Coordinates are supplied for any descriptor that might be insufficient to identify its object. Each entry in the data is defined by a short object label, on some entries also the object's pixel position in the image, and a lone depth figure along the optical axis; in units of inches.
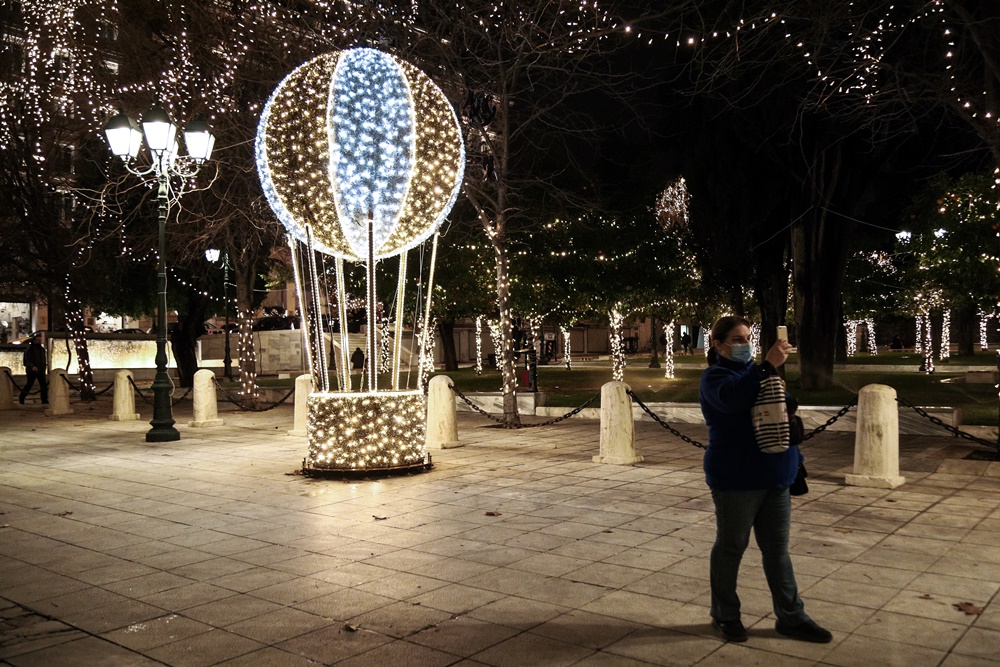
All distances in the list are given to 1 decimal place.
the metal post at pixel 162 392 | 563.2
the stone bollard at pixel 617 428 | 442.3
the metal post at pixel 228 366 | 1315.2
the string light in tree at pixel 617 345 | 914.1
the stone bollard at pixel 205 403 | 673.6
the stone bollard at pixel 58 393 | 787.4
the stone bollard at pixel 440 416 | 520.7
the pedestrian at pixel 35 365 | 948.6
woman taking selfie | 180.7
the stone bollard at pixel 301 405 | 601.9
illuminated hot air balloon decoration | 376.2
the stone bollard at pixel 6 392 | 907.4
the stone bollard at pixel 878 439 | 364.5
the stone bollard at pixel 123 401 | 736.3
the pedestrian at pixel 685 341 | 2664.9
